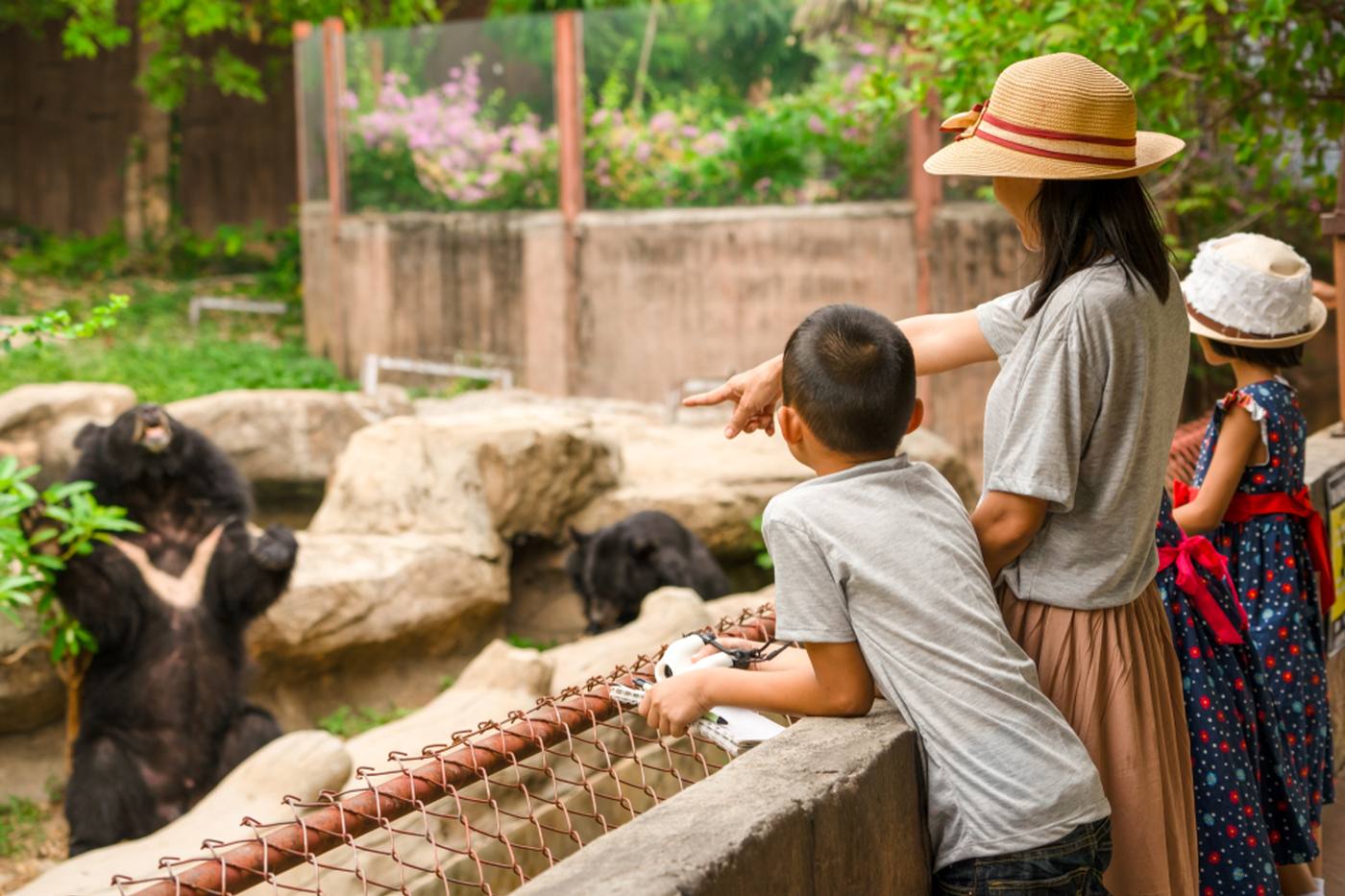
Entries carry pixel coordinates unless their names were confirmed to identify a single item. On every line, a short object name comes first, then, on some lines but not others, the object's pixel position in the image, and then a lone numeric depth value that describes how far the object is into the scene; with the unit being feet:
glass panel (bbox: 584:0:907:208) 38.99
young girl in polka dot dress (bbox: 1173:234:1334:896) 10.62
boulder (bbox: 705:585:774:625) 22.06
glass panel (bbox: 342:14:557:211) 43.68
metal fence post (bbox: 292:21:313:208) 50.52
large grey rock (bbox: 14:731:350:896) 15.55
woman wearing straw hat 7.29
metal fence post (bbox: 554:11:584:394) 42.55
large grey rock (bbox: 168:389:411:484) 31.27
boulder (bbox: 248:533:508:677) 24.97
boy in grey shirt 6.89
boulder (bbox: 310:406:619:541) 27.71
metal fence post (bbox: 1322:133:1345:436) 15.43
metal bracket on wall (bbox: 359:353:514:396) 45.03
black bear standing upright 20.74
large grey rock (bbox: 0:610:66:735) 22.15
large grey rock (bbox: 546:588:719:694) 20.02
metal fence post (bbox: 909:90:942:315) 36.19
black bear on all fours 26.20
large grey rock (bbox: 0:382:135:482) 26.61
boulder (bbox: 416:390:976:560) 29.76
